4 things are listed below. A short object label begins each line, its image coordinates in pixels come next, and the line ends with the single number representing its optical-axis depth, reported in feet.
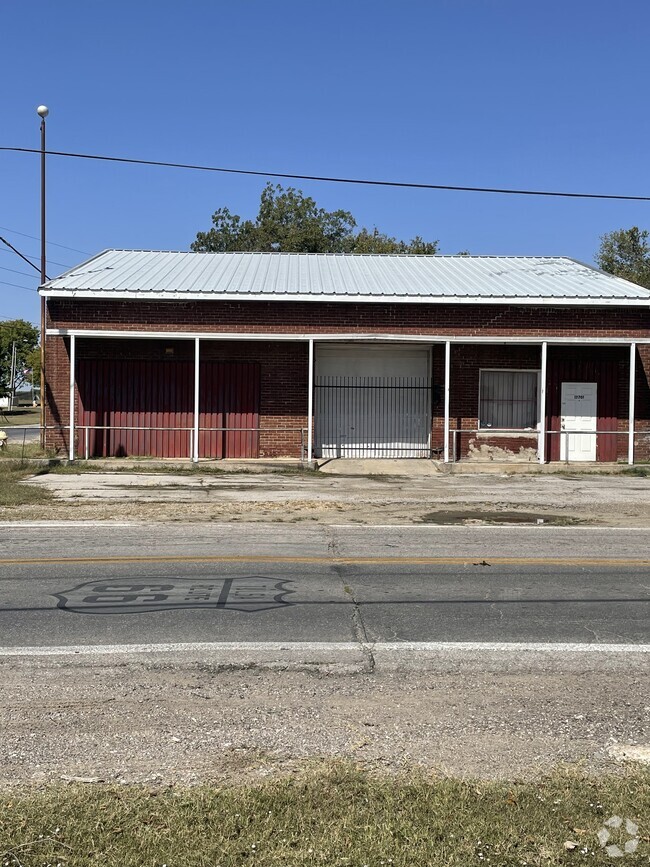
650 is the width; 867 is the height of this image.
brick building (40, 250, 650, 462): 71.26
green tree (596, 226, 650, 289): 188.14
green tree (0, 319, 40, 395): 245.24
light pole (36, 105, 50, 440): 82.31
